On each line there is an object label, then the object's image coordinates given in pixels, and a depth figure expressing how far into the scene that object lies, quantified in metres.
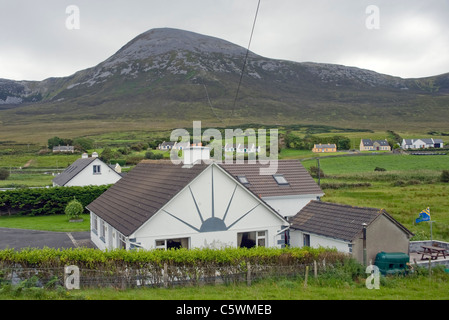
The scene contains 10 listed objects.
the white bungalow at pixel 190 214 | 16.80
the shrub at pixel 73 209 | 36.06
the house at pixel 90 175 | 49.00
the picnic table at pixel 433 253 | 19.19
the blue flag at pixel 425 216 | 22.40
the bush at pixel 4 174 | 73.00
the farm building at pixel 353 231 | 17.20
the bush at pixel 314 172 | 55.74
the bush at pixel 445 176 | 50.68
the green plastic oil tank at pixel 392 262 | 16.69
